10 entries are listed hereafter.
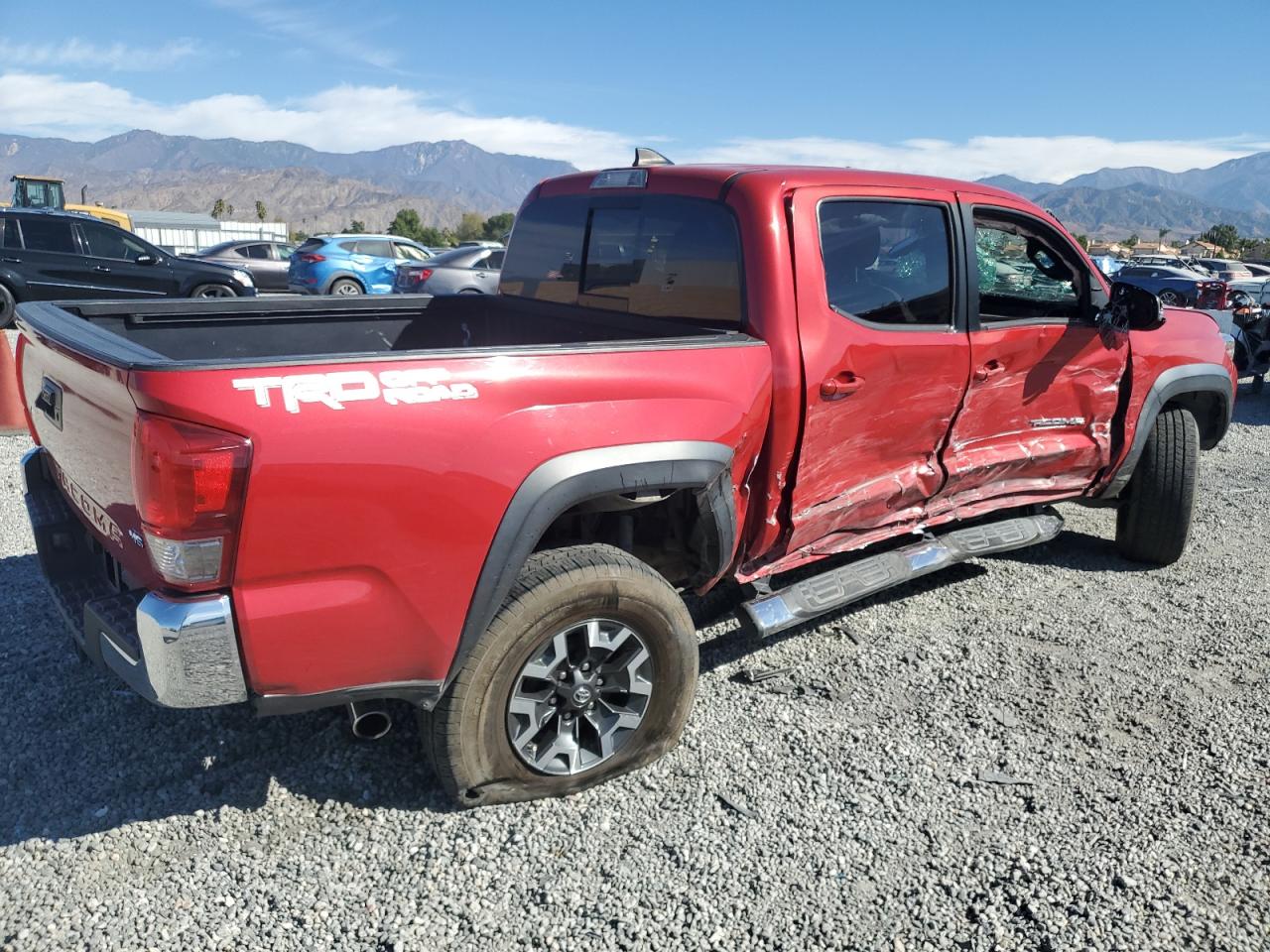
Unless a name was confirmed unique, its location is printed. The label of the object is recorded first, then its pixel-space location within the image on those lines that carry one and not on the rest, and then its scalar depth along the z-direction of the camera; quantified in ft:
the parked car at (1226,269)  78.42
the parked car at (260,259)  72.79
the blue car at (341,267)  59.57
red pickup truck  7.48
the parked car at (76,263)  44.34
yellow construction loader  116.37
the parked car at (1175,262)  86.63
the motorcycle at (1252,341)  36.60
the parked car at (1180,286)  50.58
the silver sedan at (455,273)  50.47
